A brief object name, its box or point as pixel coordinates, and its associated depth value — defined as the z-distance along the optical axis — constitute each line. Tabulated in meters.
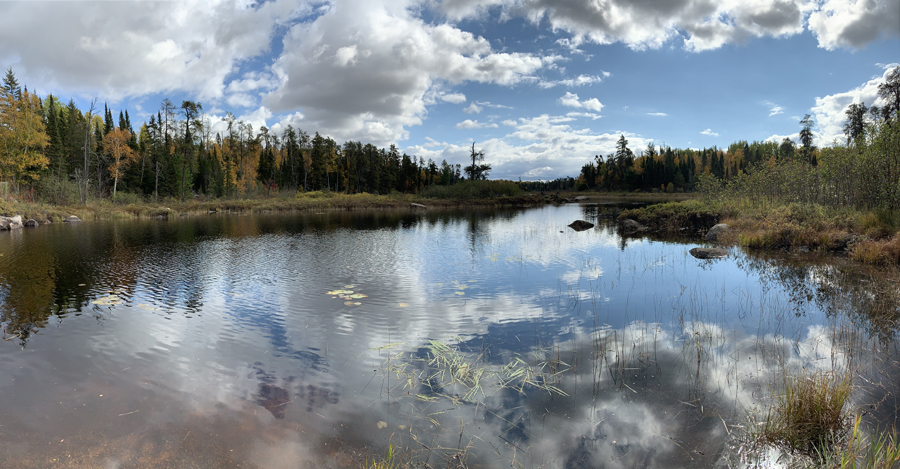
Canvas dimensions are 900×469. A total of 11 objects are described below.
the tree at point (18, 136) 41.69
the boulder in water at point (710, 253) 17.45
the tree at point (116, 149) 50.12
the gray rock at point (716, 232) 22.58
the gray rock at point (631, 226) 29.35
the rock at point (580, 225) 31.41
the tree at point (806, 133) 67.19
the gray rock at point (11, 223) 30.45
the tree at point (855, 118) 47.58
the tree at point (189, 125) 66.00
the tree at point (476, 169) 97.38
